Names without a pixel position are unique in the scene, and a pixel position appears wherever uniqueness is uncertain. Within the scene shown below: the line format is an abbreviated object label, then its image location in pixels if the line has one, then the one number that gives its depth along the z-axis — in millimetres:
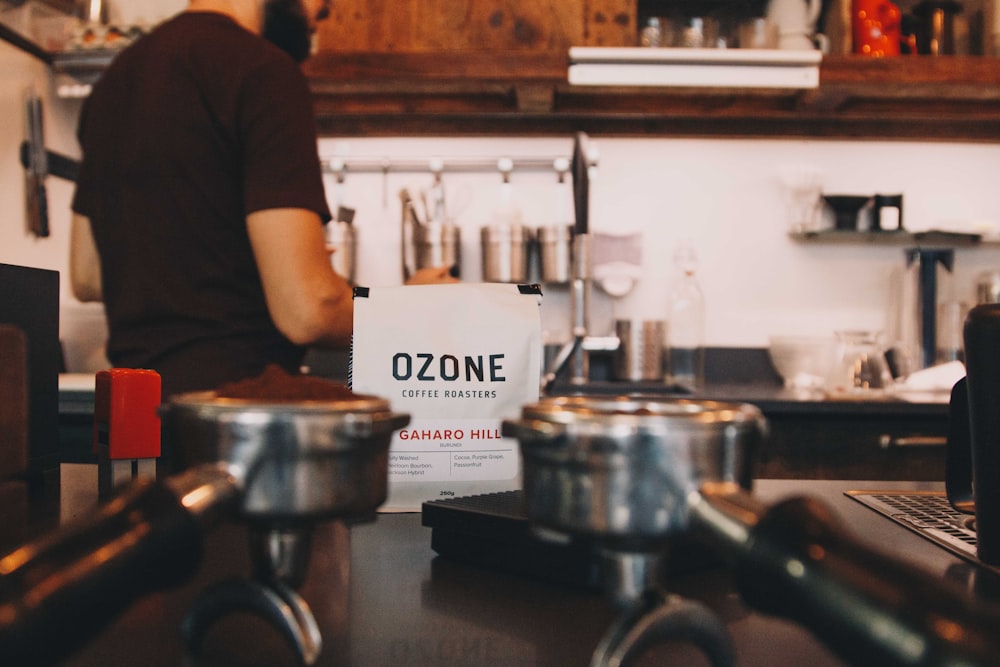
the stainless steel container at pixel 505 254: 2467
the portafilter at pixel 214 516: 290
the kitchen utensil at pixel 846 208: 2521
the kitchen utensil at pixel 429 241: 2475
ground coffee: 407
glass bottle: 2488
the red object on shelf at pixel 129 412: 794
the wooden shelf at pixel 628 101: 2242
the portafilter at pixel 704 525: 280
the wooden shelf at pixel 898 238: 2545
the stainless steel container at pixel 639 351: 2479
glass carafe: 2330
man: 1267
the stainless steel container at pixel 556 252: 2449
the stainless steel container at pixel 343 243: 2547
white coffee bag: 819
